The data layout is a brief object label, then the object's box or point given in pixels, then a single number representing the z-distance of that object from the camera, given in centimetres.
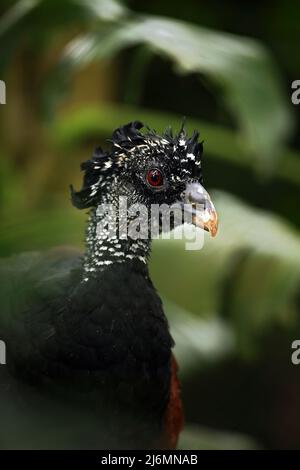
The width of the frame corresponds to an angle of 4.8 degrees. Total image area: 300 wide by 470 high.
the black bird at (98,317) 271
